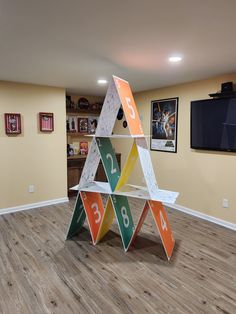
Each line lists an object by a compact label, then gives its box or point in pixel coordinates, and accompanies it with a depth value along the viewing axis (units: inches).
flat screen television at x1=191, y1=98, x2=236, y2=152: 130.9
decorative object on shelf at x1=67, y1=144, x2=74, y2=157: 207.2
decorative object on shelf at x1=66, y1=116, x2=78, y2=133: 208.7
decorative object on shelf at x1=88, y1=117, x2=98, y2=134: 221.8
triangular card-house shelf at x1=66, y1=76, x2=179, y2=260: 104.6
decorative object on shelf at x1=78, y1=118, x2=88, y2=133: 215.5
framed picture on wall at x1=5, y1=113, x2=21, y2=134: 156.7
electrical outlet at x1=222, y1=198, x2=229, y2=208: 139.5
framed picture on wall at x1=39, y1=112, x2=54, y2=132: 170.4
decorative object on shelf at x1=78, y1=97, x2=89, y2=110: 214.5
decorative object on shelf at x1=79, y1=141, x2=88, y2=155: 219.0
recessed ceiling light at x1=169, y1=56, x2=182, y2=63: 101.1
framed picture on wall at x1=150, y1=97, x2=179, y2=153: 168.9
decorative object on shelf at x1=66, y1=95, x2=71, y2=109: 202.4
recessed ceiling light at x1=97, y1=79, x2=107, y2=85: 149.8
